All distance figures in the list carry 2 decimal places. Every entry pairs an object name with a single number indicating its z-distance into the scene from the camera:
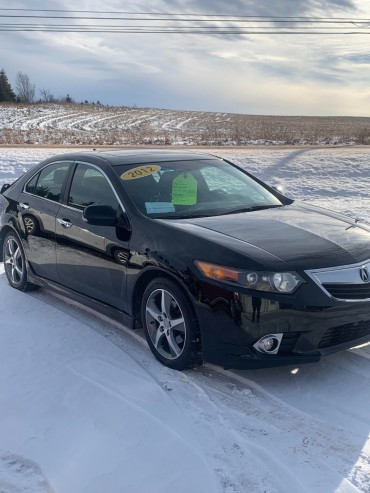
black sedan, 3.93
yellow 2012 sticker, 5.16
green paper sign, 5.09
